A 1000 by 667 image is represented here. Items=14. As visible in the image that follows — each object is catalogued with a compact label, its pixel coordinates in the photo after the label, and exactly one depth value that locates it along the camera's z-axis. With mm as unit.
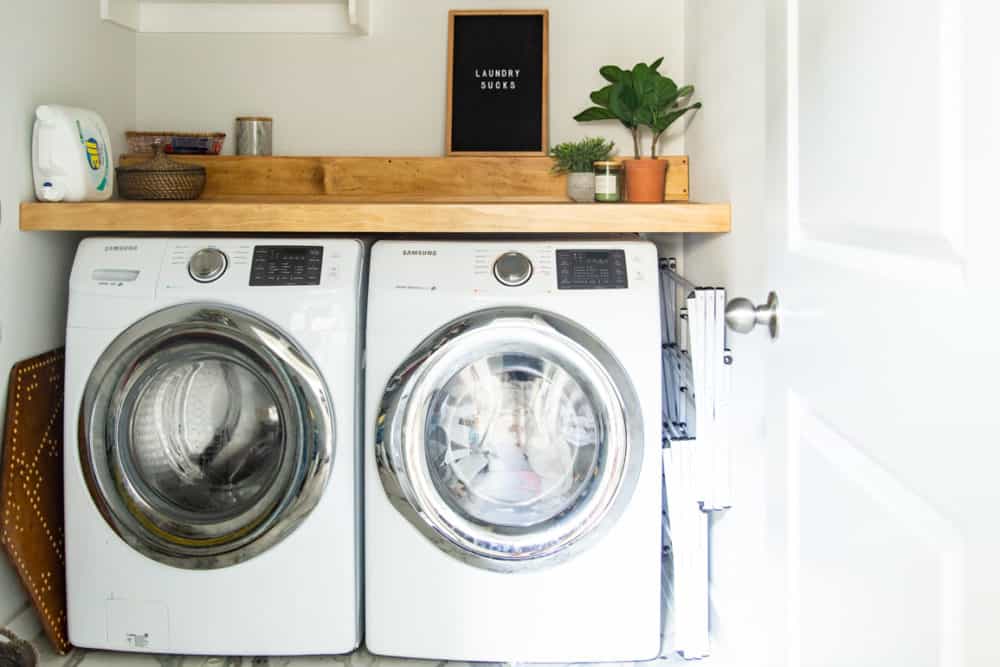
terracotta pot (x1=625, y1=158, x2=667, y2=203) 2467
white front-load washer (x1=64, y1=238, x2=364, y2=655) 2084
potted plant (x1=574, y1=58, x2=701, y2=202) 2461
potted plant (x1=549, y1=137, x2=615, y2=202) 2523
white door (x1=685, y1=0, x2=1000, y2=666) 686
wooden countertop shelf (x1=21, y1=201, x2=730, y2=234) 2164
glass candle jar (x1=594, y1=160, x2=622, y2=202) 2447
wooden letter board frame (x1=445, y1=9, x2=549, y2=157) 2730
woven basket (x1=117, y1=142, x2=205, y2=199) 2367
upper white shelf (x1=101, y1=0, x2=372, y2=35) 2793
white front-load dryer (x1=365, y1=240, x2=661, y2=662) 2076
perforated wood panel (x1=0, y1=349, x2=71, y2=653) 2082
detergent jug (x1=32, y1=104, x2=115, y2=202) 2217
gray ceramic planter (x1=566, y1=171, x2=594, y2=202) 2520
